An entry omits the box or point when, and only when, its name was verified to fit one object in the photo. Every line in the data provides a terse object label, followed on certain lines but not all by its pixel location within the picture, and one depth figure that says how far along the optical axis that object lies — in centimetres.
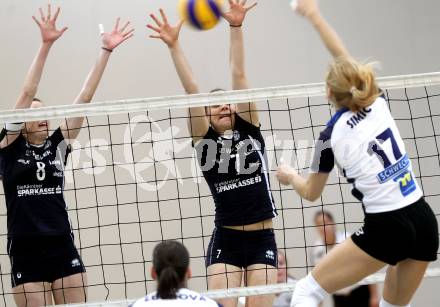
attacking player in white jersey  813
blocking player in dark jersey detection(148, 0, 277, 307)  1070
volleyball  1102
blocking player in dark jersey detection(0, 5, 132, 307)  1091
